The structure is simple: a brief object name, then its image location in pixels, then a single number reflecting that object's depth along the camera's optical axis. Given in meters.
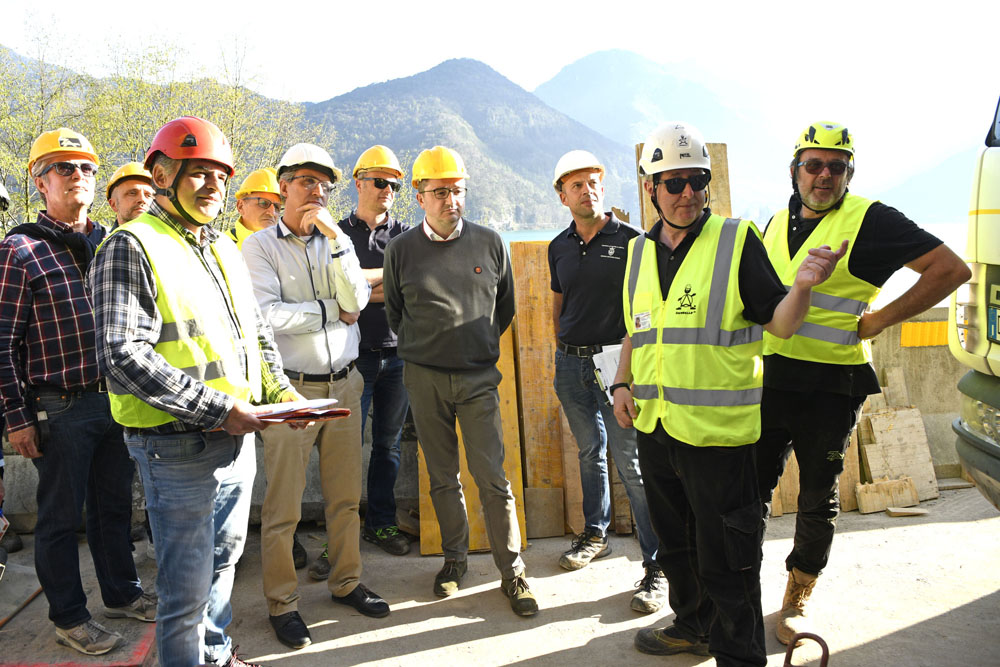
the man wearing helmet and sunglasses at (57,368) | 3.69
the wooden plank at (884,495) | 5.51
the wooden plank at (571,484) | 5.28
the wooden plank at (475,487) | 5.12
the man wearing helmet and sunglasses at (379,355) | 5.02
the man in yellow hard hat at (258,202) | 5.89
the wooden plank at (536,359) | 5.51
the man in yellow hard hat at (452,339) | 4.25
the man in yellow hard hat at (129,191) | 4.68
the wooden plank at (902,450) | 5.71
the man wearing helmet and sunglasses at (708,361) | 2.90
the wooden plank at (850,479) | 5.59
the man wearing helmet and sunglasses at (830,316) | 3.27
